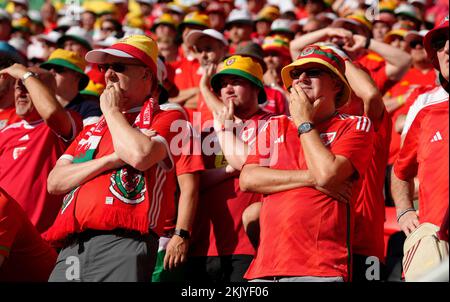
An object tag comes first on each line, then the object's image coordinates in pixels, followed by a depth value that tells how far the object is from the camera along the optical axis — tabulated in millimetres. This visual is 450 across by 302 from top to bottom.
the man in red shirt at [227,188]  11422
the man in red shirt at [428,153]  8523
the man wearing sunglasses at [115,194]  9555
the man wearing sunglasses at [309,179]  8820
